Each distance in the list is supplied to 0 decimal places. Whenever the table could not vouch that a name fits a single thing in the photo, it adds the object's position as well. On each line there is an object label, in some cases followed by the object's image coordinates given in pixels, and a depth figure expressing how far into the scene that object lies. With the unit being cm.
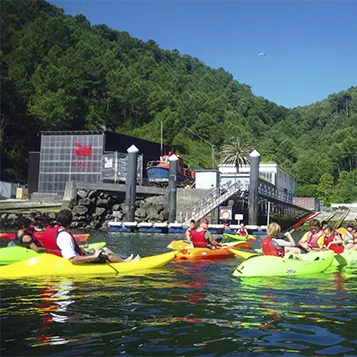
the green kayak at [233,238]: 2314
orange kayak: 1448
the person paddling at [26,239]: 1250
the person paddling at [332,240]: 1417
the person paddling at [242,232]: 2471
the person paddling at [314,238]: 1384
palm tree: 6531
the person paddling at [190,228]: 1527
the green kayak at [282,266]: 1071
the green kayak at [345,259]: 1348
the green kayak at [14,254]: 1201
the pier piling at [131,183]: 3241
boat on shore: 4206
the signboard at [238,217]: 3303
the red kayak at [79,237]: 2034
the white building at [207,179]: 3891
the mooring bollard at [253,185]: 3209
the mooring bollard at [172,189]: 3350
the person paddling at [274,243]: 1091
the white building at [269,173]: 4602
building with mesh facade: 4394
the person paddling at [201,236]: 1516
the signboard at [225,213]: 3316
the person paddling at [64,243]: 894
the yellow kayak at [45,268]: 954
